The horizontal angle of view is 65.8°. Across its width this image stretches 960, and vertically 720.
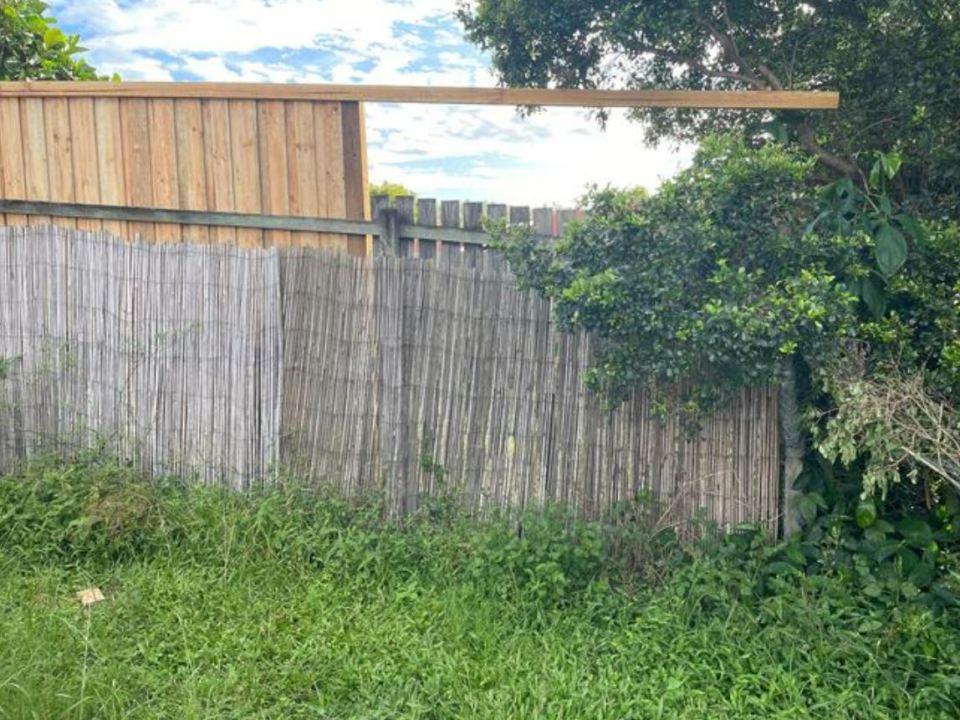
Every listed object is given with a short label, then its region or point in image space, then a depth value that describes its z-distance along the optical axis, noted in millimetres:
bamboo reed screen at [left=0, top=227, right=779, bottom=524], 3996
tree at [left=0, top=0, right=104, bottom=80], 6879
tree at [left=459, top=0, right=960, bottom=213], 3826
